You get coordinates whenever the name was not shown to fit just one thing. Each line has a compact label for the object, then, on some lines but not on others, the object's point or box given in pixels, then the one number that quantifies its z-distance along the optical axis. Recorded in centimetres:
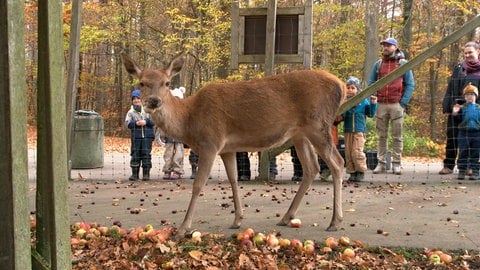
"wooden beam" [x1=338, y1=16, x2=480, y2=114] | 741
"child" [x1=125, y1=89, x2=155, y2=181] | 937
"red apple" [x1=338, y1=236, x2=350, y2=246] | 462
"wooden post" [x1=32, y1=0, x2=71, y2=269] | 317
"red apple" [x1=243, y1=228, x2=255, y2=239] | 486
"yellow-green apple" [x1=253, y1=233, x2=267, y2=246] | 469
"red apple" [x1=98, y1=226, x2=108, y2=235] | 511
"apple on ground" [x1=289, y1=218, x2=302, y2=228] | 548
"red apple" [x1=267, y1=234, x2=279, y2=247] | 459
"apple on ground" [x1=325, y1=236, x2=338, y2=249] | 460
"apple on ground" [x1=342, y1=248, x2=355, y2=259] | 428
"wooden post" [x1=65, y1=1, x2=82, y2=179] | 840
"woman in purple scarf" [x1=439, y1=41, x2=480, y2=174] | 916
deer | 557
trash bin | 1118
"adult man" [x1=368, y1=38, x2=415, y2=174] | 918
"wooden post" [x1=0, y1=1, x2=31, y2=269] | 288
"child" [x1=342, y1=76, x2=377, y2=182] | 872
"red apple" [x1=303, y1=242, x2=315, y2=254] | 446
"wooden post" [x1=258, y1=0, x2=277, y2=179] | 874
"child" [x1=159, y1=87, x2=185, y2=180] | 948
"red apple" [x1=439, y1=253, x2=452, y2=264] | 422
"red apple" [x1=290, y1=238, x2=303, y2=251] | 454
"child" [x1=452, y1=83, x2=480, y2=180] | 891
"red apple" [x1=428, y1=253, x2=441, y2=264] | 423
